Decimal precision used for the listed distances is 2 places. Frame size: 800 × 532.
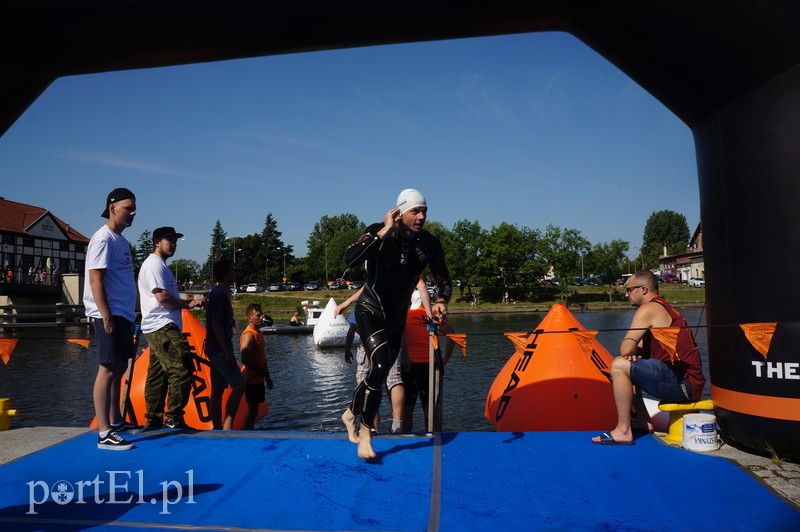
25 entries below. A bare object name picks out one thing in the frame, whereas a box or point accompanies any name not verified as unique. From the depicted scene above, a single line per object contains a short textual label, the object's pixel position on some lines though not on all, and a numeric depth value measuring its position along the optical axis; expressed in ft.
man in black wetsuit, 14.92
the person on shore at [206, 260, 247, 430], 20.36
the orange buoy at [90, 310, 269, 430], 24.84
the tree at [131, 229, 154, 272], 420.77
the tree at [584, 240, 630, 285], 309.83
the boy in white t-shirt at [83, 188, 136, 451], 15.98
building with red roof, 203.00
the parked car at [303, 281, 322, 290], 335.10
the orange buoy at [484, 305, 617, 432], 22.50
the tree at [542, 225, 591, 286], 281.74
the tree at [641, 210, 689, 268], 533.55
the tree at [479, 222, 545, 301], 270.26
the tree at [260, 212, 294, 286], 423.64
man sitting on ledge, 15.74
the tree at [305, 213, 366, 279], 437.17
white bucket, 14.61
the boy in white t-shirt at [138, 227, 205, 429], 18.58
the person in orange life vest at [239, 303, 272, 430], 23.40
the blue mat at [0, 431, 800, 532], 10.87
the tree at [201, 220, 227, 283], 470.39
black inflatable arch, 13.17
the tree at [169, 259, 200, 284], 471.83
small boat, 127.24
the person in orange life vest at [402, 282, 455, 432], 21.91
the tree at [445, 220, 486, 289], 279.75
